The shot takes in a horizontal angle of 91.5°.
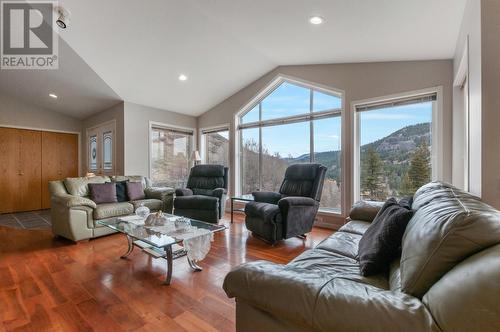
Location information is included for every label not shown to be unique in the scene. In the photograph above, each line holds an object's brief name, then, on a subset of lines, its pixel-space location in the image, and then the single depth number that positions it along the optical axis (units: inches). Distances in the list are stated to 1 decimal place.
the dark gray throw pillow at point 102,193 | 146.5
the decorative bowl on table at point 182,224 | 98.7
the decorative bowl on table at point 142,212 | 115.2
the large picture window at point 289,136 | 161.0
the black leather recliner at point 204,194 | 151.5
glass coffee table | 85.2
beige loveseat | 126.6
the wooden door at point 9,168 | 209.9
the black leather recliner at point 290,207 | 121.2
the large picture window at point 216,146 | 221.8
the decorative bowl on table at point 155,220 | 102.3
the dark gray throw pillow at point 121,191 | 159.5
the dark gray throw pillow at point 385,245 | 51.5
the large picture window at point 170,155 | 216.8
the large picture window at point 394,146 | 129.4
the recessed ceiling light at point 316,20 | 104.8
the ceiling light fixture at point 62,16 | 109.3
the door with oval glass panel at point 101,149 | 211.8
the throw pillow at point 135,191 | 162.4
